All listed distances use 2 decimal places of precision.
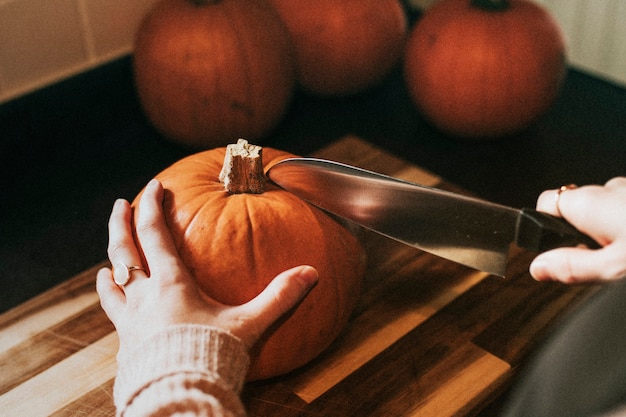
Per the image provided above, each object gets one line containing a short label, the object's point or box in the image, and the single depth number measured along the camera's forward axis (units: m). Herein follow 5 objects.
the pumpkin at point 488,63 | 1.38
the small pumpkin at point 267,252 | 0.81
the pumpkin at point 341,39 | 1.52
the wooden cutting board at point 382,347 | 0.85
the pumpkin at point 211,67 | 1.33
